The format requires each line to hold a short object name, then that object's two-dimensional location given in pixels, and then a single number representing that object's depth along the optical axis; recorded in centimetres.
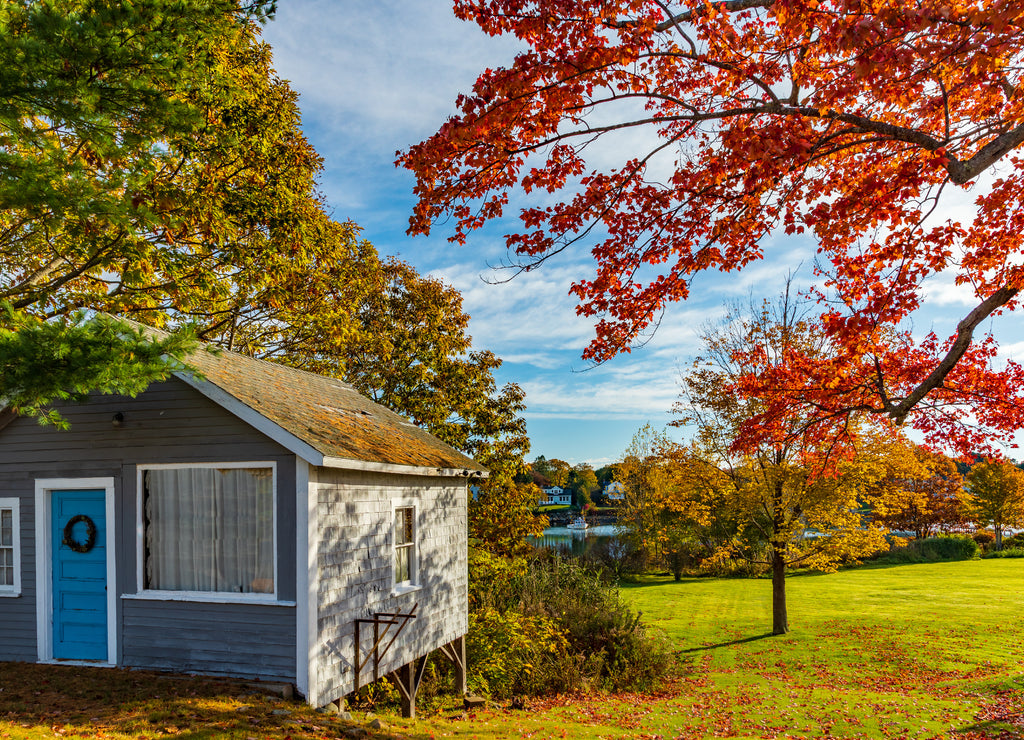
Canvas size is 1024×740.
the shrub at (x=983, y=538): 4362
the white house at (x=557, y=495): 12400
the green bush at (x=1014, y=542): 4197
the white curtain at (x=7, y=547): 1018
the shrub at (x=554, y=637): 1605
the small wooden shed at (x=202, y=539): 879
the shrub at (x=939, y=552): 3984
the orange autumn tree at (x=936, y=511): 4409
